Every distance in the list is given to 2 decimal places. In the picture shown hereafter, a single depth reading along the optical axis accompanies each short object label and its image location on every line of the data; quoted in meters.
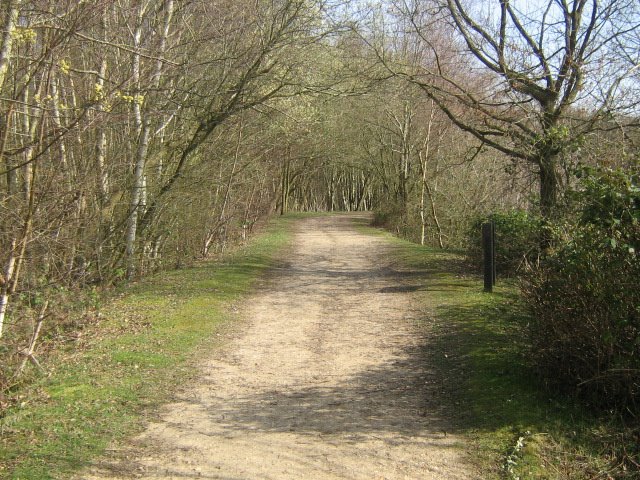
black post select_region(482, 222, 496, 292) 12.84
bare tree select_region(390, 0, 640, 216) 12.31
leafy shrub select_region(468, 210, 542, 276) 13.77
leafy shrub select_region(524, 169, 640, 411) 6.19
